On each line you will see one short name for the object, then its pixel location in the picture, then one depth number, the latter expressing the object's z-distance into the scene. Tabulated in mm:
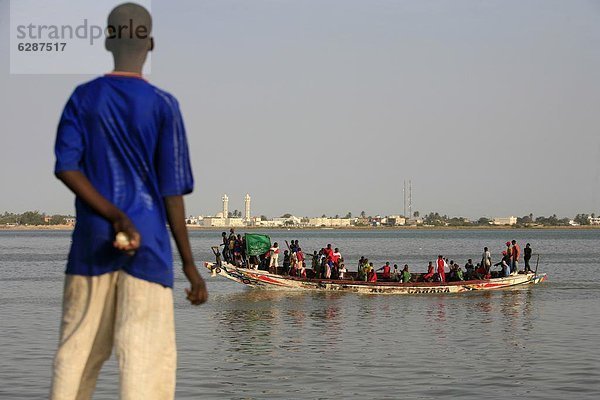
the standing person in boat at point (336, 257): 40688
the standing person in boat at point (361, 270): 39000
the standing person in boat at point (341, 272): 39906
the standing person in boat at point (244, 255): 41125
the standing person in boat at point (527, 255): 45656
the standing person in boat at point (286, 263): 41091
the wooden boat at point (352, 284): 38562
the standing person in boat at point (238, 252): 41406
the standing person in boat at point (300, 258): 40625
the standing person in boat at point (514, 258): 42031
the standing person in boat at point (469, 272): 40625
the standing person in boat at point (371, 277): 38938
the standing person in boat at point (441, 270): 39306
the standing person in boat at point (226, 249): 41322
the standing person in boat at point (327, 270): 39531
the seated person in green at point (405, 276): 38875
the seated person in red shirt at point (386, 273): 39781
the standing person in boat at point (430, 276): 39781
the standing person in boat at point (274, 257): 41812
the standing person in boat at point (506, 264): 41031
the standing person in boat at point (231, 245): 41219
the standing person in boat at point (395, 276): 39312
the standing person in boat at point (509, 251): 42156
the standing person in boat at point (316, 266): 40188
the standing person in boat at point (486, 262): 40781
